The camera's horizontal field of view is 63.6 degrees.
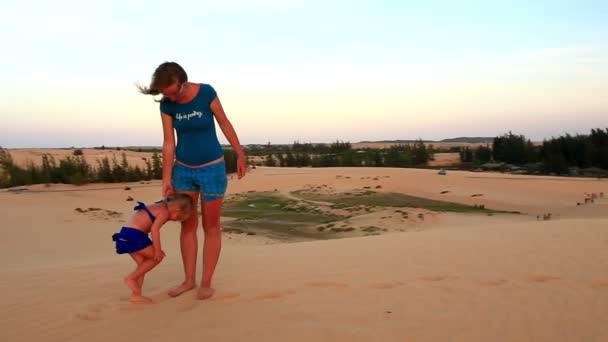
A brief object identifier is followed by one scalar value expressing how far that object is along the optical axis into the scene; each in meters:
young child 3.14
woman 3.47
